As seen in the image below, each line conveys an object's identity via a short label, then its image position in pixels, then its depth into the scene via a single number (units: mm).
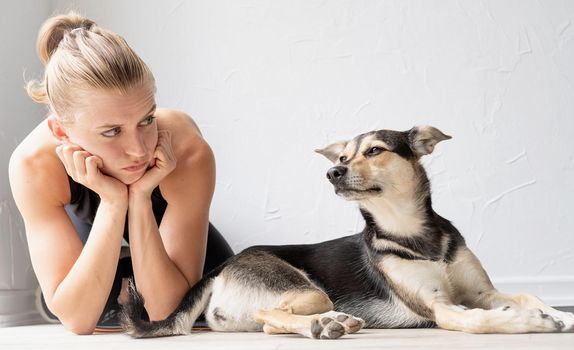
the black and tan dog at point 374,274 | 1867
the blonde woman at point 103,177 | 1813
